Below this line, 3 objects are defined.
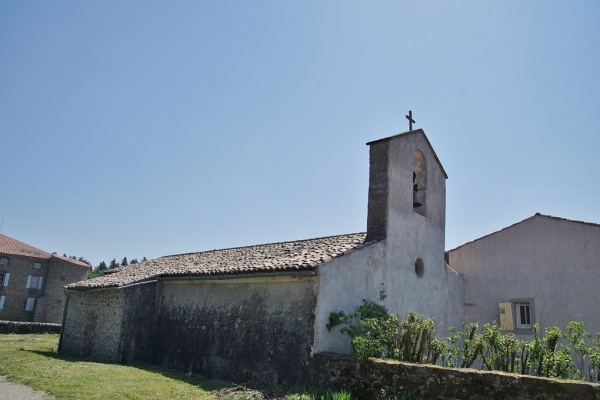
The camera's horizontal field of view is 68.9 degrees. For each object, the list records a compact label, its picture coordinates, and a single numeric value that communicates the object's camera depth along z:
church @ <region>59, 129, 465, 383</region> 10.10
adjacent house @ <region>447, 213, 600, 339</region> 12.88
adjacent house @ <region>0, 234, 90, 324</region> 41.69
